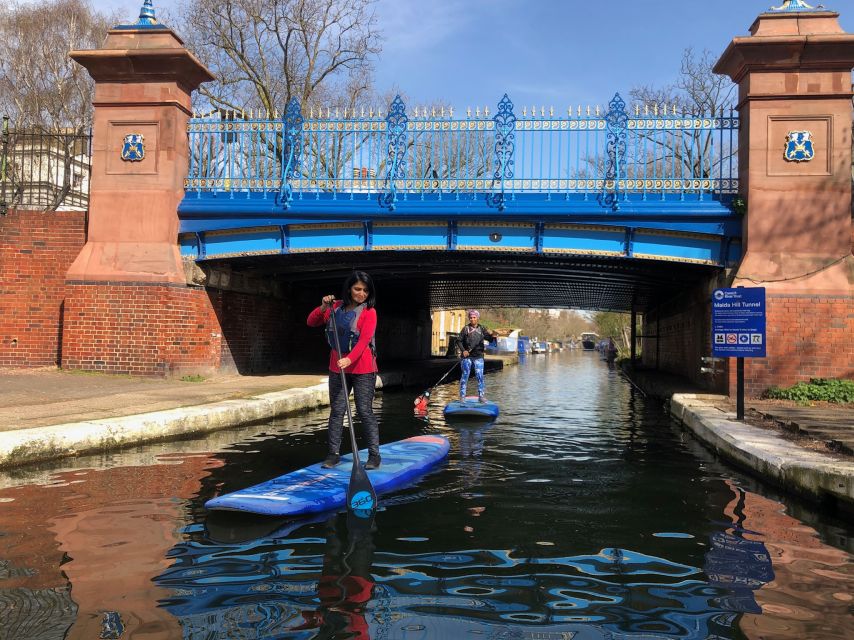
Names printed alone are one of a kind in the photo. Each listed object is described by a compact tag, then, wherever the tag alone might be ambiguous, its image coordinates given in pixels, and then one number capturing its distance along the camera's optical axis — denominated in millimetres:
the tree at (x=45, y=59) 28375
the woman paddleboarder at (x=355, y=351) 6469
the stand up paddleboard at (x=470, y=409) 11833
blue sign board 10828
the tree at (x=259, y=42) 26141
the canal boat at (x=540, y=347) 93012
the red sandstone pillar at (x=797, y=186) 12812
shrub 11891
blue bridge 14008
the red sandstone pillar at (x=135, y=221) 14766
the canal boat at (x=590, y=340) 121250
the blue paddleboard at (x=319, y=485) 5021
